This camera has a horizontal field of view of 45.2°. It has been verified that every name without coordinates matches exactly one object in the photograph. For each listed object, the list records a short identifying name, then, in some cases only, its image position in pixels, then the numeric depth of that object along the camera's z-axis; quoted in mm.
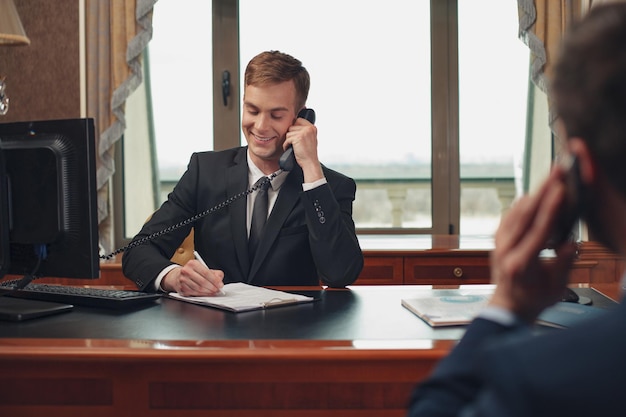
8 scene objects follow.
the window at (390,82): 4758
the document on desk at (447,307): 1801
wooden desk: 1581
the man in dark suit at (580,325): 757
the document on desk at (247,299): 2010
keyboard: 2070
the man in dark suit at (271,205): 2631
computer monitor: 1964
